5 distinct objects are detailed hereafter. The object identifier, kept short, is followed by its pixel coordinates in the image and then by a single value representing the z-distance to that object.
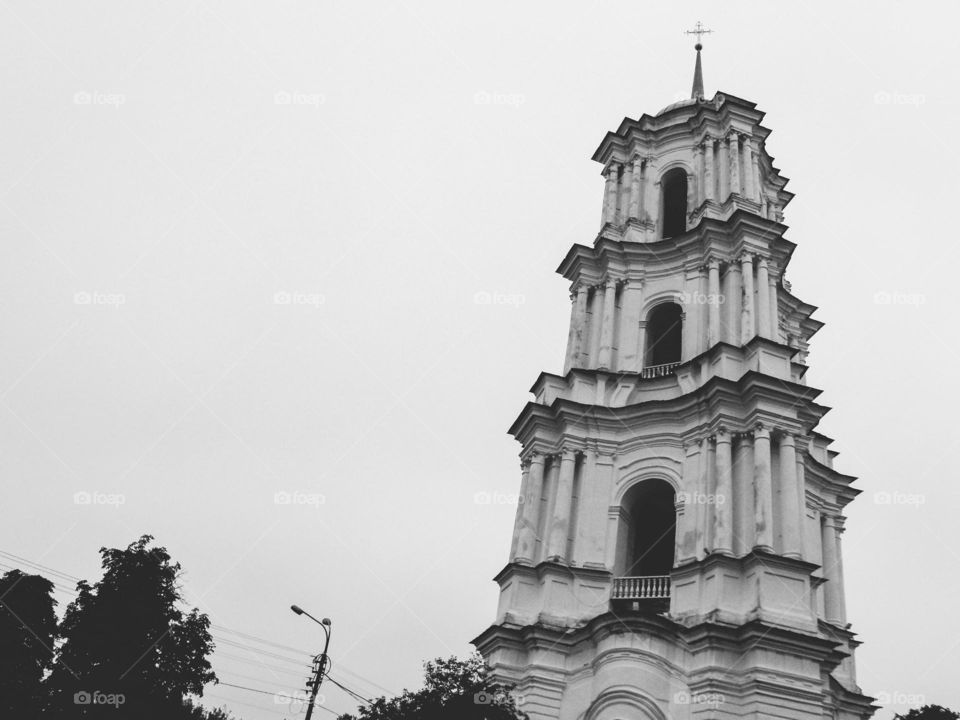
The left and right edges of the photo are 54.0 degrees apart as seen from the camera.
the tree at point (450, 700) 15.80
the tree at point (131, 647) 18.94
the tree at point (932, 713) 33.19
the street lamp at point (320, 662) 21.45
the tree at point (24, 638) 19.19
